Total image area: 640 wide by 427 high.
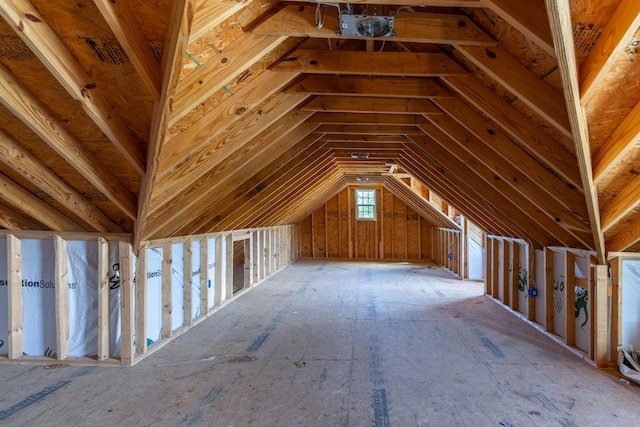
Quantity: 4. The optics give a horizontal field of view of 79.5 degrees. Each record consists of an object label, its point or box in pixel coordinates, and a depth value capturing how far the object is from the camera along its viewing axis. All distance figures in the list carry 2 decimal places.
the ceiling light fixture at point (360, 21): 2.22
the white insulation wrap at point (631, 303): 3.66
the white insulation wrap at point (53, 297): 3.72
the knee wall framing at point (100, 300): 3.62
